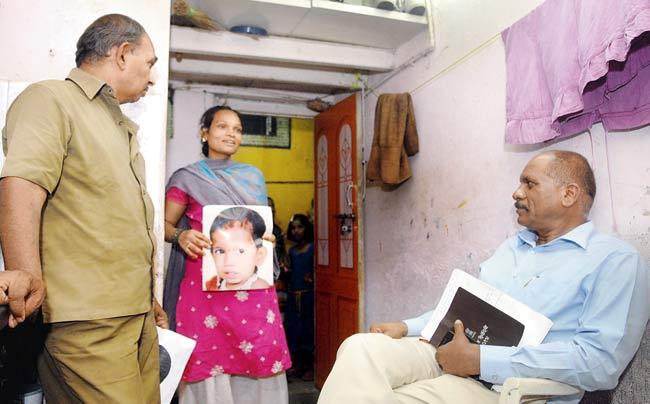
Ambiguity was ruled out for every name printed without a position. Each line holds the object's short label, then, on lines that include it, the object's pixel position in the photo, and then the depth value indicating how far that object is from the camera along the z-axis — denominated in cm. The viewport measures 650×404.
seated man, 136
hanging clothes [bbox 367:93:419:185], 302
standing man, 118
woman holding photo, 229
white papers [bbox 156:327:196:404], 170
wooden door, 381
